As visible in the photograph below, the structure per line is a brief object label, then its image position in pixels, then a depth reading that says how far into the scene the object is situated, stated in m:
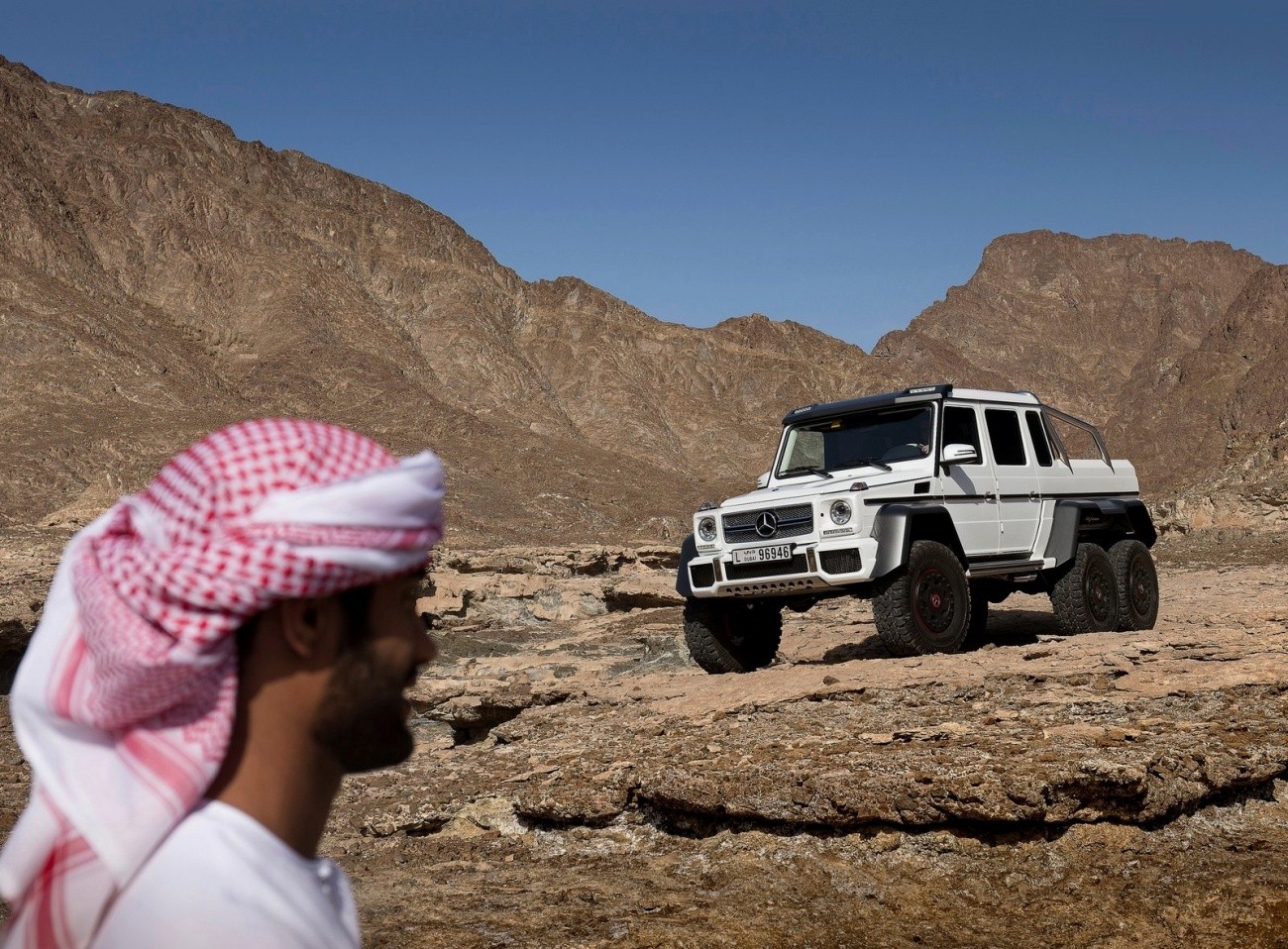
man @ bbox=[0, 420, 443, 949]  1.31
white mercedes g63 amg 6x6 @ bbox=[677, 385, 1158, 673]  8.87
